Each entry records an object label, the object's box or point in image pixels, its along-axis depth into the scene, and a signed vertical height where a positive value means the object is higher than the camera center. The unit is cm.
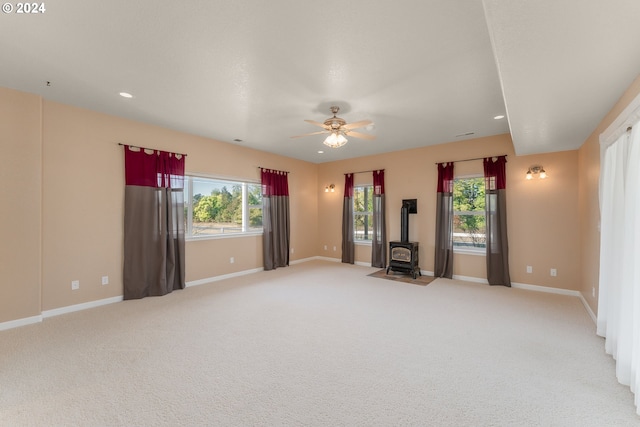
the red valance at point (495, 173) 479 +76
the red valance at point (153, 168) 408 +74
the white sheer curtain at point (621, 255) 194 -36
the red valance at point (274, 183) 605 +73
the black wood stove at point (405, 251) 544 -81
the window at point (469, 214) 515 -1
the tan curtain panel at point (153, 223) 405 -18
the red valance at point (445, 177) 533 +75
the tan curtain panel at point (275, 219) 605 -15
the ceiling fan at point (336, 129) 346 +115
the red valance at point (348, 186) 682 +72
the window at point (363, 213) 675 +0
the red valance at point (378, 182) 626 +74
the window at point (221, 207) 496 +12
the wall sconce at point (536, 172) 448 +72
